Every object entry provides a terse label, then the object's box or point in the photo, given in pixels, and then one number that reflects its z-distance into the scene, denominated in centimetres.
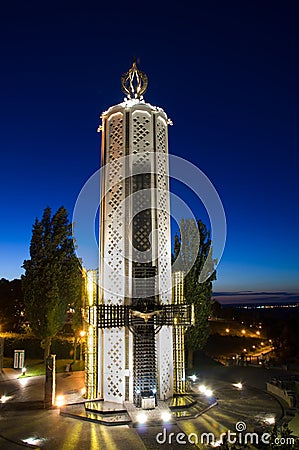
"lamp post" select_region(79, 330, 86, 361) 1807
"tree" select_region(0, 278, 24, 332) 2994
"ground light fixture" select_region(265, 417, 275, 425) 919
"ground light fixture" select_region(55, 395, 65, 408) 1074
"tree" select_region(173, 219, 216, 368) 1753
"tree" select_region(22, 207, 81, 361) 1727
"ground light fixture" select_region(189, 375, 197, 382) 1490
